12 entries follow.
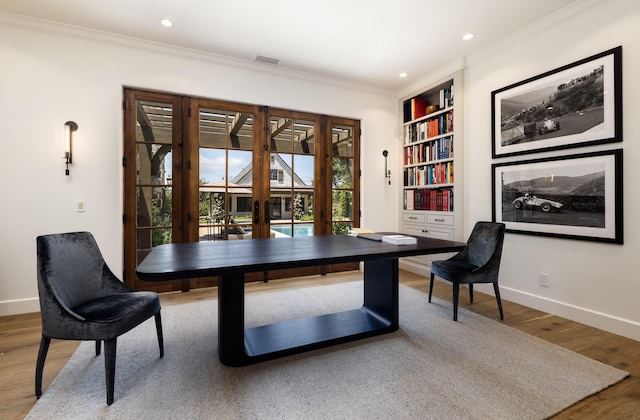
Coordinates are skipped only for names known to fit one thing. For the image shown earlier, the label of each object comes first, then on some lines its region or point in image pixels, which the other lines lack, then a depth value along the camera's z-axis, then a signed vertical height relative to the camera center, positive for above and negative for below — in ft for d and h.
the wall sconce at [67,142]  9.93 +2.34
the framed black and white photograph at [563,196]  8.09 +0.43
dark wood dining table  5.41 -1.51
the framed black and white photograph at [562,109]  8.08 +3.20
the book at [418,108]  15.12 +5.28
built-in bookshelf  12.65 +2.26
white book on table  7.55 -0.80
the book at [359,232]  9.63 -0.73
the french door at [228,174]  11.34 +1.59
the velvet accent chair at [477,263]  8.76 -1.75
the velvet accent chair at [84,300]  5.10 -1.84
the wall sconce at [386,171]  15.79 +2.11
